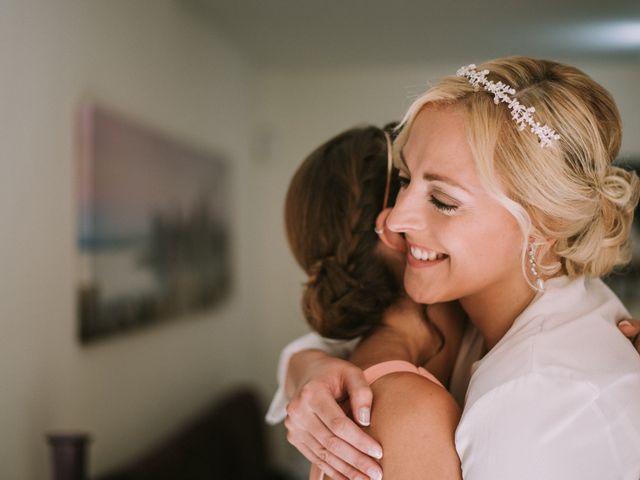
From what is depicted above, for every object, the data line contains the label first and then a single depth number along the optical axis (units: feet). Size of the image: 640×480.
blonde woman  3.29
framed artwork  8.68
